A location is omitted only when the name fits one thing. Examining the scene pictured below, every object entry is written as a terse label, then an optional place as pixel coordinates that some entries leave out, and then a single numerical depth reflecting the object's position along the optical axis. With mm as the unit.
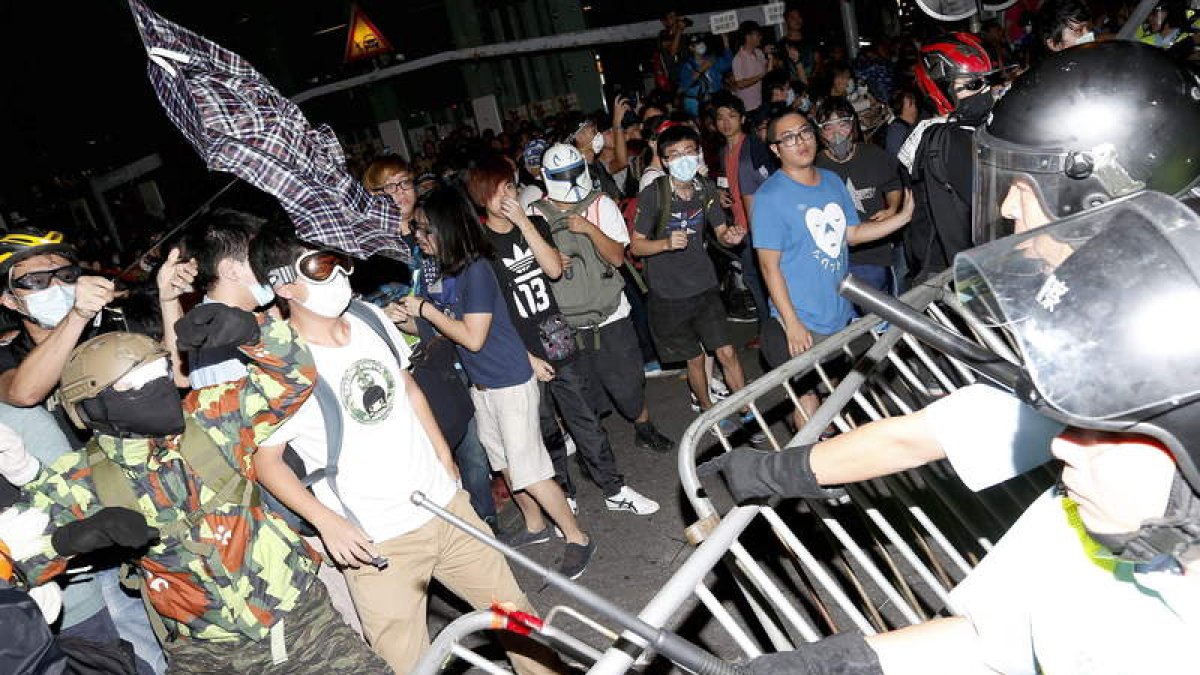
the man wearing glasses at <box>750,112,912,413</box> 4672
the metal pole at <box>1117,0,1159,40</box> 3705
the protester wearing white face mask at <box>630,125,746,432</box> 5676
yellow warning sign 21234
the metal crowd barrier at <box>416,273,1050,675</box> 2139
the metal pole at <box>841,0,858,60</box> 10945
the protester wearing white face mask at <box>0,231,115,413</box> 3432
